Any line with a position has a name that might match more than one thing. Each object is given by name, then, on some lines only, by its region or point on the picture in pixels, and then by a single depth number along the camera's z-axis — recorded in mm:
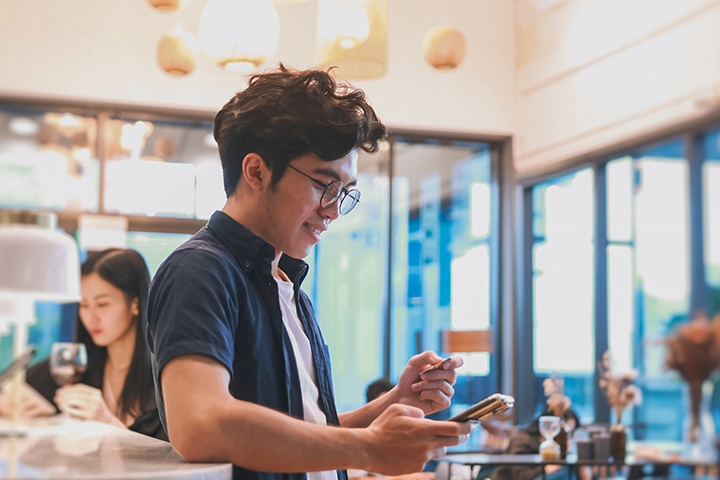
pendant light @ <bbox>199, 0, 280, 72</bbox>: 3057
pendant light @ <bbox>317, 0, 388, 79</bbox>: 2943
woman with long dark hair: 2287
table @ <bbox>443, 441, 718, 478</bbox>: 3121
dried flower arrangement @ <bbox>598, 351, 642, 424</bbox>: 3533
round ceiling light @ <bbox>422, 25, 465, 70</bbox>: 3770
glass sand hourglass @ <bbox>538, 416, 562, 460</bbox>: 3404
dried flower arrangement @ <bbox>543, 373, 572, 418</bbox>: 3648
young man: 1021
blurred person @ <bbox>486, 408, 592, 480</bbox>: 3567
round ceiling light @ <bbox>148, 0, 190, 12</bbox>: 2826
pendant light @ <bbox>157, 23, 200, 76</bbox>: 3635
